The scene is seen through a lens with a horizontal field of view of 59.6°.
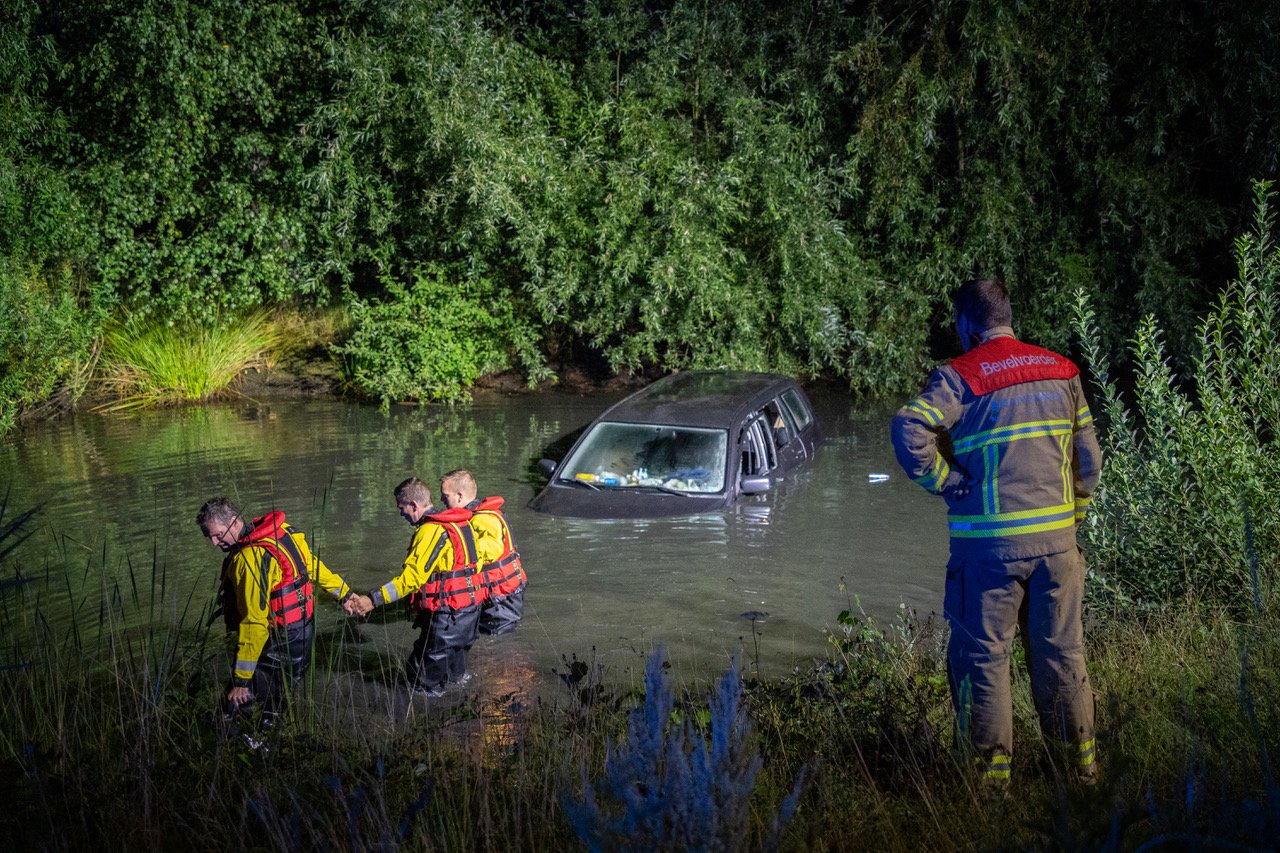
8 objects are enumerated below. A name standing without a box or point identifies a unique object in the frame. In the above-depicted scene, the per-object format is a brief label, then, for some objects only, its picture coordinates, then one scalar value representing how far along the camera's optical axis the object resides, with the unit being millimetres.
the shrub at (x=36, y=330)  14953
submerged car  9977
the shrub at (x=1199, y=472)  6238
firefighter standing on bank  4242
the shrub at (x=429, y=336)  18203
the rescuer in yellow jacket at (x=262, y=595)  5648
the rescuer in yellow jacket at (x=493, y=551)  6949
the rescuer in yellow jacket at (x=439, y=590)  6625
